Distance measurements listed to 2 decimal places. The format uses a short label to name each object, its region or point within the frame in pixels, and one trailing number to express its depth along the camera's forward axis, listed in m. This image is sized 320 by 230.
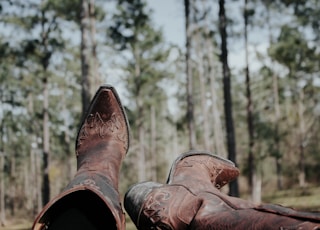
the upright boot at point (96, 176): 1.32
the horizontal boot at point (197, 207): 0.94
